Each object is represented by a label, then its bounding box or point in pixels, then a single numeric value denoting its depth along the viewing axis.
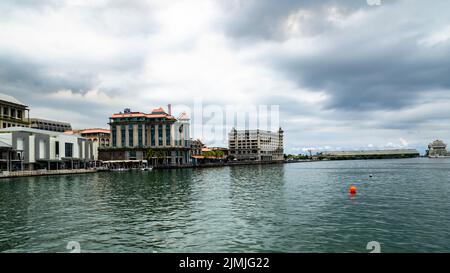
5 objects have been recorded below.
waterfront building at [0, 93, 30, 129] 143.05
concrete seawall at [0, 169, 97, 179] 98.35
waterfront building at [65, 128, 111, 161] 167.68
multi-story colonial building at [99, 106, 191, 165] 198.11
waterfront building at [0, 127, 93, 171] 112.62
